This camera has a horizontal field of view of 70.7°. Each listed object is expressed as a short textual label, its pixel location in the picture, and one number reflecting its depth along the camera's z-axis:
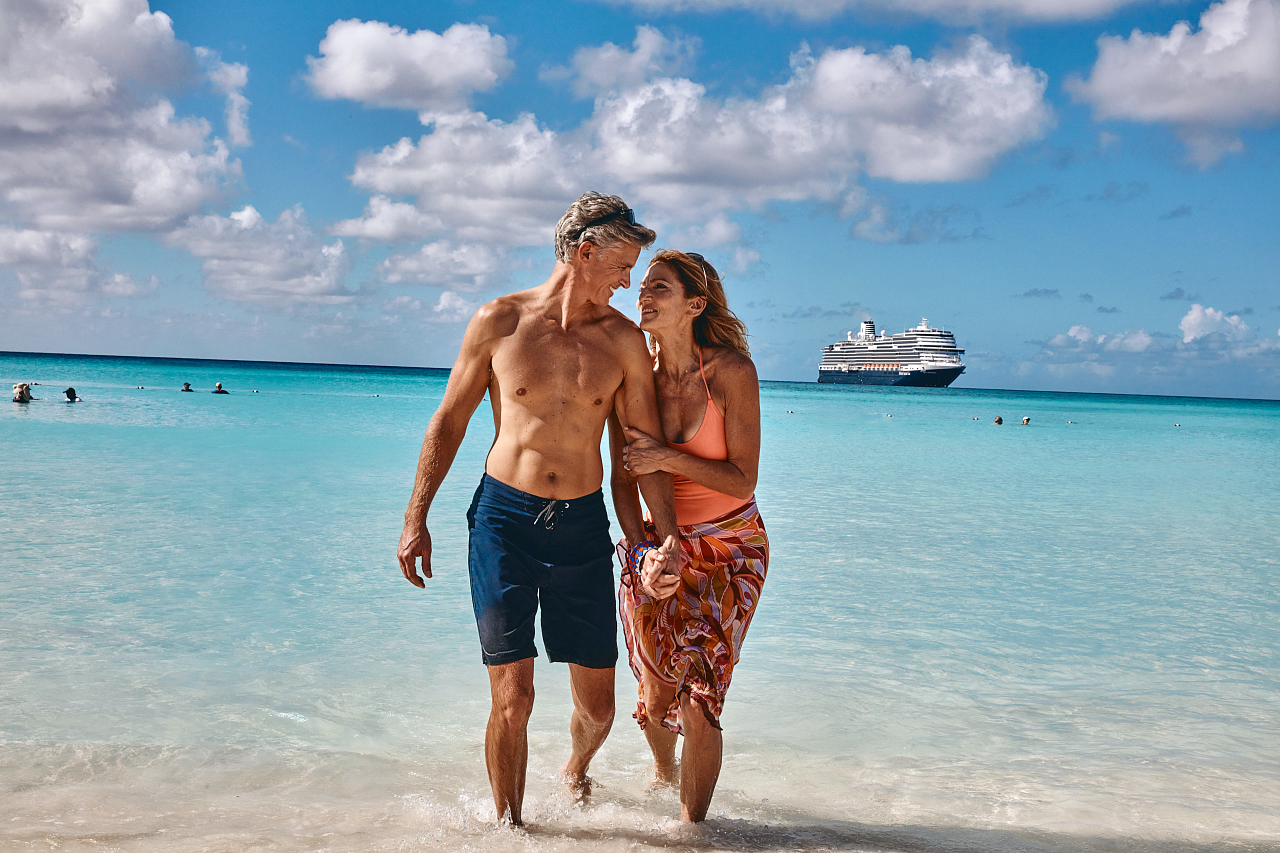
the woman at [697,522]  3.15
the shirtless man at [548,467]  3.08
